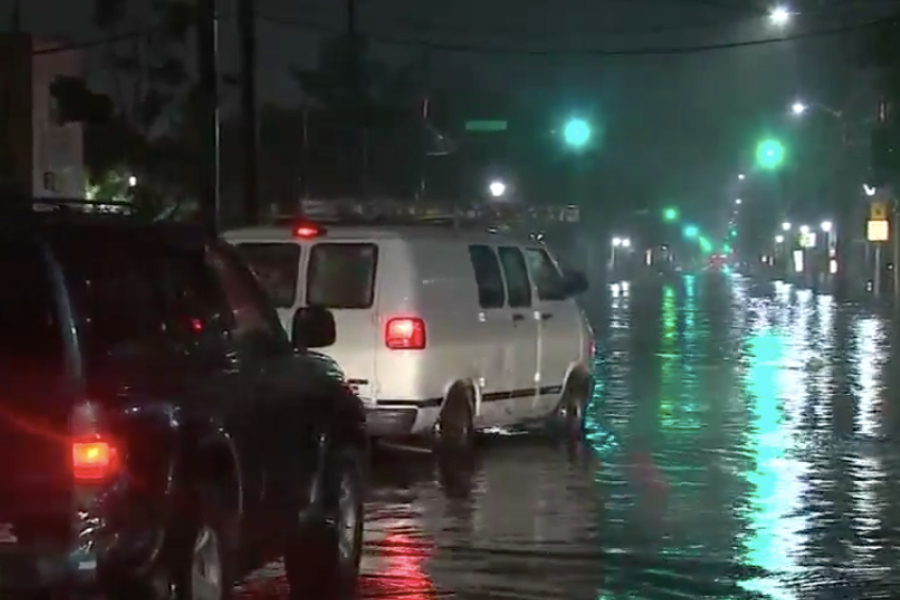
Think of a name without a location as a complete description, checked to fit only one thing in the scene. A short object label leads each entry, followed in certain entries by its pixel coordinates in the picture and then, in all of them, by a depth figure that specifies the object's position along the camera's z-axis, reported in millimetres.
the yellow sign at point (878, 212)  67000
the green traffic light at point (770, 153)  55938
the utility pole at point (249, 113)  27219
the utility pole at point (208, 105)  25031
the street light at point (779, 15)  40406
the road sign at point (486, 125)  40438
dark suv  7121
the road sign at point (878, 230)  65812
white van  15492
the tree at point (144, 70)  50469
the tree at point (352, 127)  56156
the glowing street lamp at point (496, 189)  58125
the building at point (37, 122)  48625
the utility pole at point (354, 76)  39369
